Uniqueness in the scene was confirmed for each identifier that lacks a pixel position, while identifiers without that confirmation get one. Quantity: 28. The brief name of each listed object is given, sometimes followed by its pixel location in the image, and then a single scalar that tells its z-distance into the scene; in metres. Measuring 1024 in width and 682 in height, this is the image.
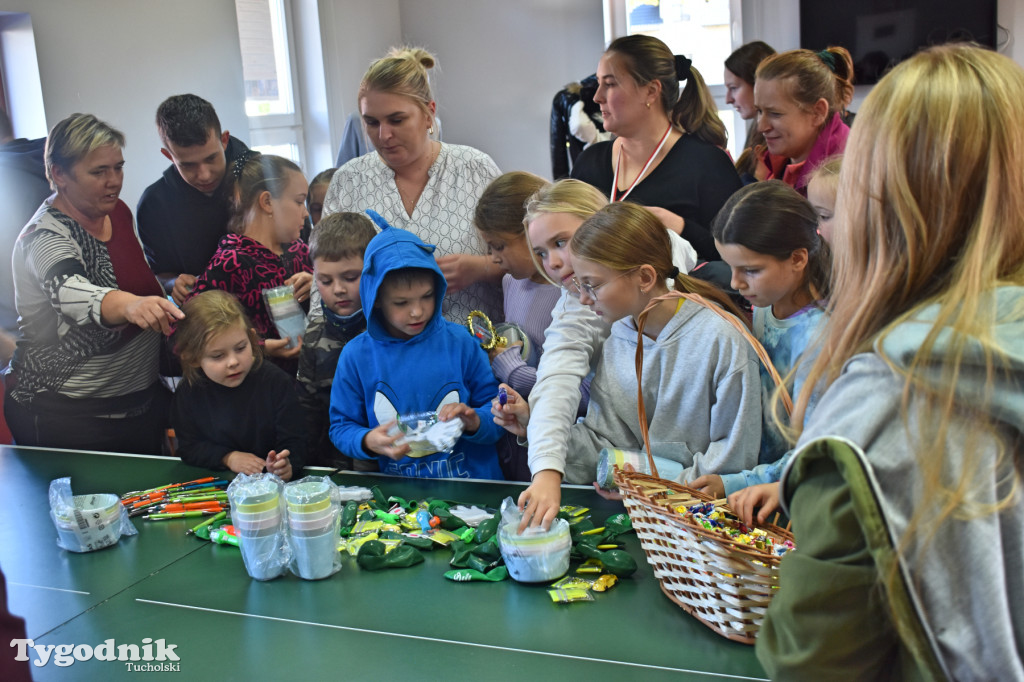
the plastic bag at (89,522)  1.67
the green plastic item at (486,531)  1.53
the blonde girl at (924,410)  0.72
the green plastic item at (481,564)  1.43
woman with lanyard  2.36
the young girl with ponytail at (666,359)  1.66
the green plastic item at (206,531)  1.72
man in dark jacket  2.65
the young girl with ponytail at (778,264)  1.72
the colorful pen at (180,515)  1.83
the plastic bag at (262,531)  1.49
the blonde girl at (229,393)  2.24
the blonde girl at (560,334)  1.72
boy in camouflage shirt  2.35
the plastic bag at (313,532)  1.46
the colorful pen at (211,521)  1.75
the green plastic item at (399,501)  1.75
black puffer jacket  2.86
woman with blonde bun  2.46
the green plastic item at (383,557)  1.49
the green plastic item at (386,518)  1.66
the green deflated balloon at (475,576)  1.41
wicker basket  1.13
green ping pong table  1.17
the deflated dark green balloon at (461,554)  1.47
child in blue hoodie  2.09
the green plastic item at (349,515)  1.67
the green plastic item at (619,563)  1.37
